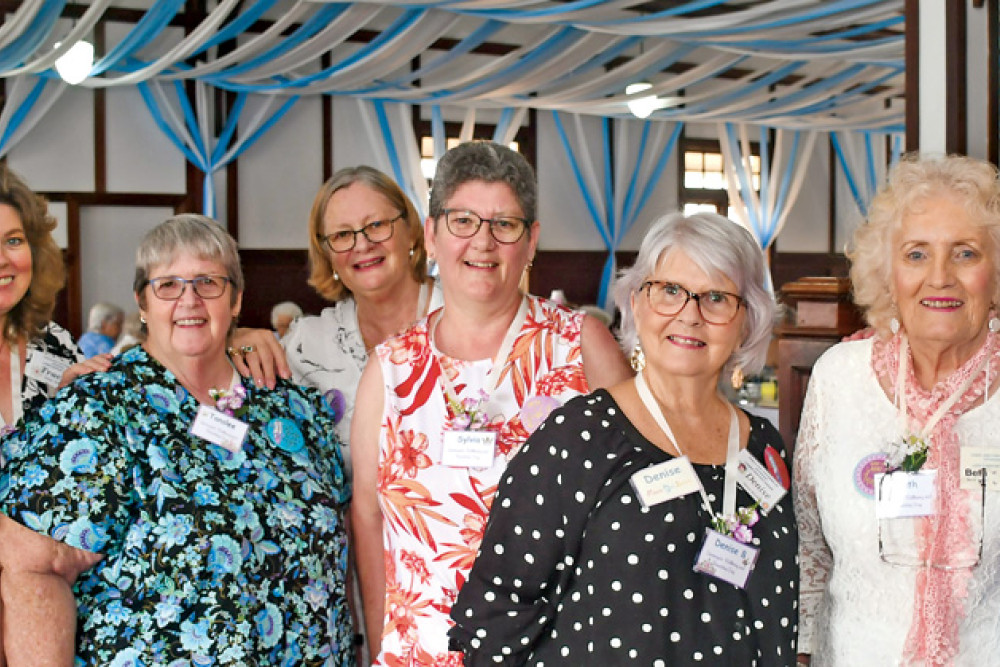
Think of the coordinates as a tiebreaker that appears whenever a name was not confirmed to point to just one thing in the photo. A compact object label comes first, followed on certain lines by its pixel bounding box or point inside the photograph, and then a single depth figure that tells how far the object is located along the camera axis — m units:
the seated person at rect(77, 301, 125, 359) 8.20
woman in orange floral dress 2.22
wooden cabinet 3.14
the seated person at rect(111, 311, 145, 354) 7.54
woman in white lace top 2.07
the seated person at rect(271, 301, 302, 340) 9.02
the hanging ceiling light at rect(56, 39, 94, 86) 8.38
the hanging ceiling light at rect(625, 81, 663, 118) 11.38
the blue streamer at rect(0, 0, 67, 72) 7.61
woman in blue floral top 2.13
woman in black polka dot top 1.78
